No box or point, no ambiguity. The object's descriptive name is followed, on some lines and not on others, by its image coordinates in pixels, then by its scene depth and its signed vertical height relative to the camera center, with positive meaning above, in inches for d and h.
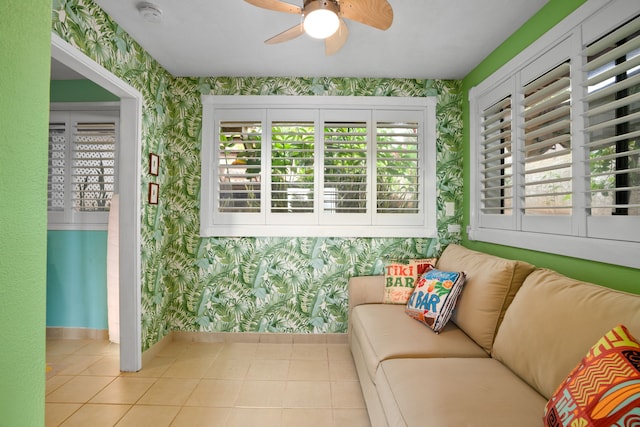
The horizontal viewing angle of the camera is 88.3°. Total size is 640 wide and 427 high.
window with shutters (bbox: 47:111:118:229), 133.3 +18.2
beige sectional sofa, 49.9 -29.7
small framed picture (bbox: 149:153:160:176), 113.7 +17.3
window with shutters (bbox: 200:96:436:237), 128.5 +17.4
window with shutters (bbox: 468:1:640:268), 63.0 +17.4
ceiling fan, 63.7 +41.1
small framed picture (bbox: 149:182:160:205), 113.8 +7.2
